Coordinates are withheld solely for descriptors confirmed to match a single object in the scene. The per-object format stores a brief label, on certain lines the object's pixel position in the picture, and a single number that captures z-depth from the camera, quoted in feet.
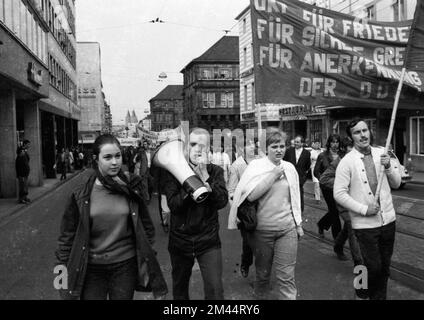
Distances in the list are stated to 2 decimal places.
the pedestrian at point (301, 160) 29.53
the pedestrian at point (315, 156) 40.59
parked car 54.25
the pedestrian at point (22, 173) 48.80
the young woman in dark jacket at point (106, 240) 10.77
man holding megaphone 12.30
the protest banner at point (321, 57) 17.58
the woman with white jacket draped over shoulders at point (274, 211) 14.08
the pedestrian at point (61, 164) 84.98
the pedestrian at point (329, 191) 23.07
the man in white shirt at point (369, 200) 13.65
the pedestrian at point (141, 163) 36.16
